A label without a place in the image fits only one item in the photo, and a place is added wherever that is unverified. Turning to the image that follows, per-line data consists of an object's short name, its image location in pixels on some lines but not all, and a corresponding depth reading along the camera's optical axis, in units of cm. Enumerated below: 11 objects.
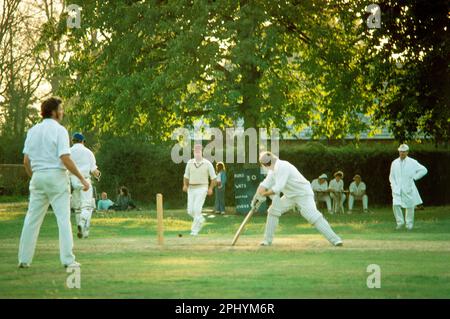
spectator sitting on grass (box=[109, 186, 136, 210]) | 4316
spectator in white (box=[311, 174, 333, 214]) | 4022
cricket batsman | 1928
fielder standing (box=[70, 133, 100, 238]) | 2244
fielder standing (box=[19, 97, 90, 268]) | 1434
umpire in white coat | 2734
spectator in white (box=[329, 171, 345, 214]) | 4028
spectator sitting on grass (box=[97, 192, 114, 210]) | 4234
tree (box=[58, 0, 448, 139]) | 3634
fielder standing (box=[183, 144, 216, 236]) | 2436
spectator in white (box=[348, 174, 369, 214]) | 4159
